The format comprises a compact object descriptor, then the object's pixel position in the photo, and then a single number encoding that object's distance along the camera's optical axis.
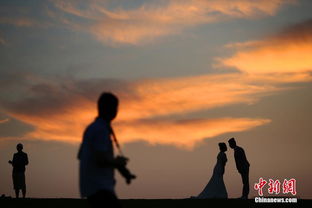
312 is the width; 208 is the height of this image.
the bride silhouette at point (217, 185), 23.60
